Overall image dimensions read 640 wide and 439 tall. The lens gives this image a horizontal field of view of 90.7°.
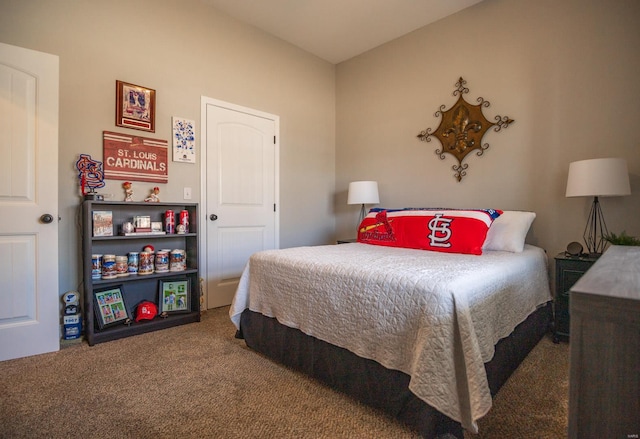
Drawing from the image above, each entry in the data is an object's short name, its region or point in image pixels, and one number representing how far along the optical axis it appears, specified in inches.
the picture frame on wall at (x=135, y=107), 99.3
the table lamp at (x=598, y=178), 79.9
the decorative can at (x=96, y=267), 90.7
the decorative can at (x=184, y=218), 107.3
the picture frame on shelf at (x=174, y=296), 105.4
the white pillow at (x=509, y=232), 90.2
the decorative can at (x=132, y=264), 98.1
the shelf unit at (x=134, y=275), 86.7
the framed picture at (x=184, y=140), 112.0
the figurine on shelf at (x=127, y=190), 99.3
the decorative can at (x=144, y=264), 99.0
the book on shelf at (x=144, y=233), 95.7
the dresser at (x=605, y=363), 21.9
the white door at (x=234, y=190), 121.2
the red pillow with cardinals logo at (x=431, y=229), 87.5
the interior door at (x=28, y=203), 78.0
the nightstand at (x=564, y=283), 83.3
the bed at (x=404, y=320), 46.8
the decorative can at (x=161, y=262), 102.1
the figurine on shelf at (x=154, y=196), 103.5
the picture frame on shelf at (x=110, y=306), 91.2
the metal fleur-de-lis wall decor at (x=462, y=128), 115.5
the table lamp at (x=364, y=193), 136.0
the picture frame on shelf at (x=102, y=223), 90.4
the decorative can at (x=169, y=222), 105.2
